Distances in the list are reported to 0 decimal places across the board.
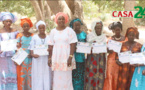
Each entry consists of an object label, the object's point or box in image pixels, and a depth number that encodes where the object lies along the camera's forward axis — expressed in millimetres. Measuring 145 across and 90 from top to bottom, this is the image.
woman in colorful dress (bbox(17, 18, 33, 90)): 3701
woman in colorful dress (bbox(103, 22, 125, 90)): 3537
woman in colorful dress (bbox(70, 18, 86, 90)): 3645
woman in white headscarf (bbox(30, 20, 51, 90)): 3705
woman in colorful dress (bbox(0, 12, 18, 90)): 3650
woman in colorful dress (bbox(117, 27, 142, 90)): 3301
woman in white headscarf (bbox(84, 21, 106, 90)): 3582
